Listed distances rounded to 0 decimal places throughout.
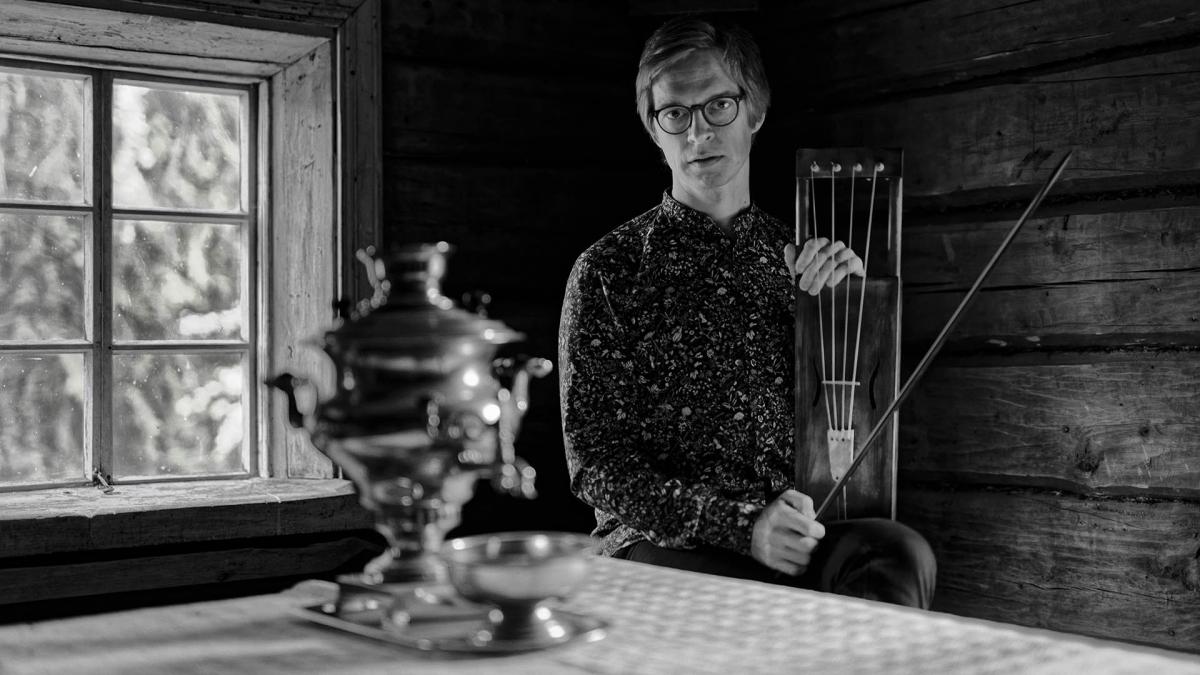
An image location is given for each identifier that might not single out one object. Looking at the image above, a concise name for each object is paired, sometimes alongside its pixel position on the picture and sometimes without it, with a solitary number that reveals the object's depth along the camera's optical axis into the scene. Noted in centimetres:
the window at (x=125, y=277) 255
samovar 117
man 213
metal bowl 118
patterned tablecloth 109
